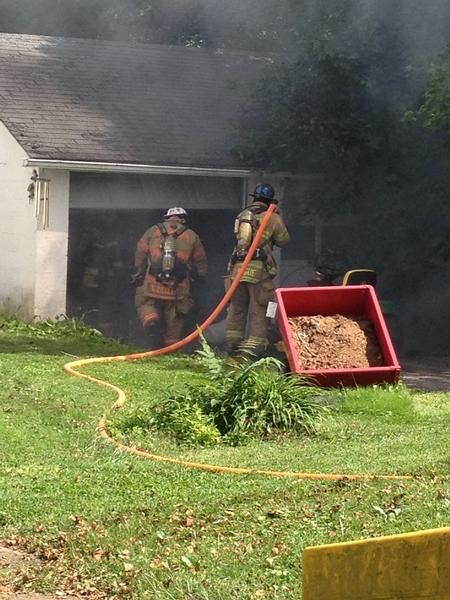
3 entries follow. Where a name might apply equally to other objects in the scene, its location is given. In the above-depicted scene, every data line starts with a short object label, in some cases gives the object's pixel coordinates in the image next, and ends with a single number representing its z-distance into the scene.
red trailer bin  11.14
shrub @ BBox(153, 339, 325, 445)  9.20
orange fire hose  7.61
